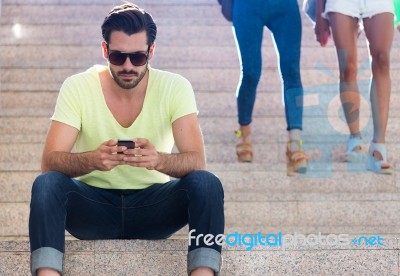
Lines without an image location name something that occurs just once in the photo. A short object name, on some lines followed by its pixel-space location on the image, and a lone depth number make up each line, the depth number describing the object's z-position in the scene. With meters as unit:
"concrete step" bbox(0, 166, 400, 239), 6.20
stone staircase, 4.51
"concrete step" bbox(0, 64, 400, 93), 8.19
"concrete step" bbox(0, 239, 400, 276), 4.50
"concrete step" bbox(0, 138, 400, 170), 6.84
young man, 4.20
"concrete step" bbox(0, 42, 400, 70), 8.53
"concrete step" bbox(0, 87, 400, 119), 7.75
